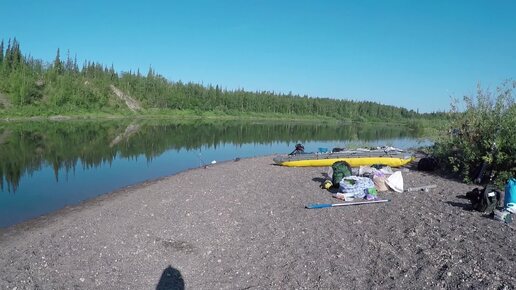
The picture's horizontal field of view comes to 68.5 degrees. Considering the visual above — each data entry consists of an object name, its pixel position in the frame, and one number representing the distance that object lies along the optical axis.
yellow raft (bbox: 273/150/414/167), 20.73
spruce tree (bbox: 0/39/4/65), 104.94
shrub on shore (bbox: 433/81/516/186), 14.98
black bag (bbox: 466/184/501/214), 10.76
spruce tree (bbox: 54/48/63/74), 111.69
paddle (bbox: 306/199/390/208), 12.15
